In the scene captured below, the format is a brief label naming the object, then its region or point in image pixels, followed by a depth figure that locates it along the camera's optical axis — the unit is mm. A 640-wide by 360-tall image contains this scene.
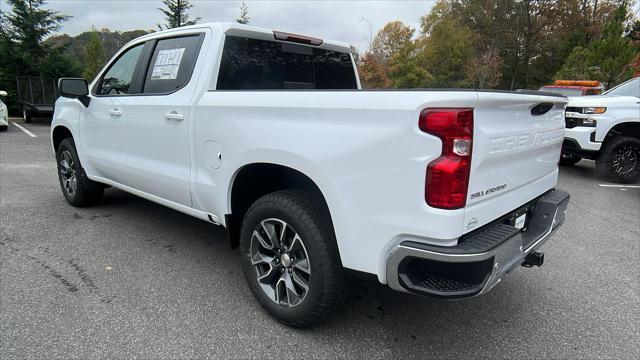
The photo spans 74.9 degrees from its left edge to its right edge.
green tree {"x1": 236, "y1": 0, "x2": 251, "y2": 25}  23375
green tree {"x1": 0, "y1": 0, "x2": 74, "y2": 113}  18109
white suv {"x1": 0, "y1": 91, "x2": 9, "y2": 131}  12242
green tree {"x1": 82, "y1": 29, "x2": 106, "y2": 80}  24703
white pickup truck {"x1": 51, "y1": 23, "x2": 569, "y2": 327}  1879
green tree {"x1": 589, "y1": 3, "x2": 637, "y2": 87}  13773
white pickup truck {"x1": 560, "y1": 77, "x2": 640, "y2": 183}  6809
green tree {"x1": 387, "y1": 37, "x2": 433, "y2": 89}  27062
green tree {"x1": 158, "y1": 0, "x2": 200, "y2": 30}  22828
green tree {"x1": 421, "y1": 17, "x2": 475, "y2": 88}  37000
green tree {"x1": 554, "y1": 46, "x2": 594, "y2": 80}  16941
